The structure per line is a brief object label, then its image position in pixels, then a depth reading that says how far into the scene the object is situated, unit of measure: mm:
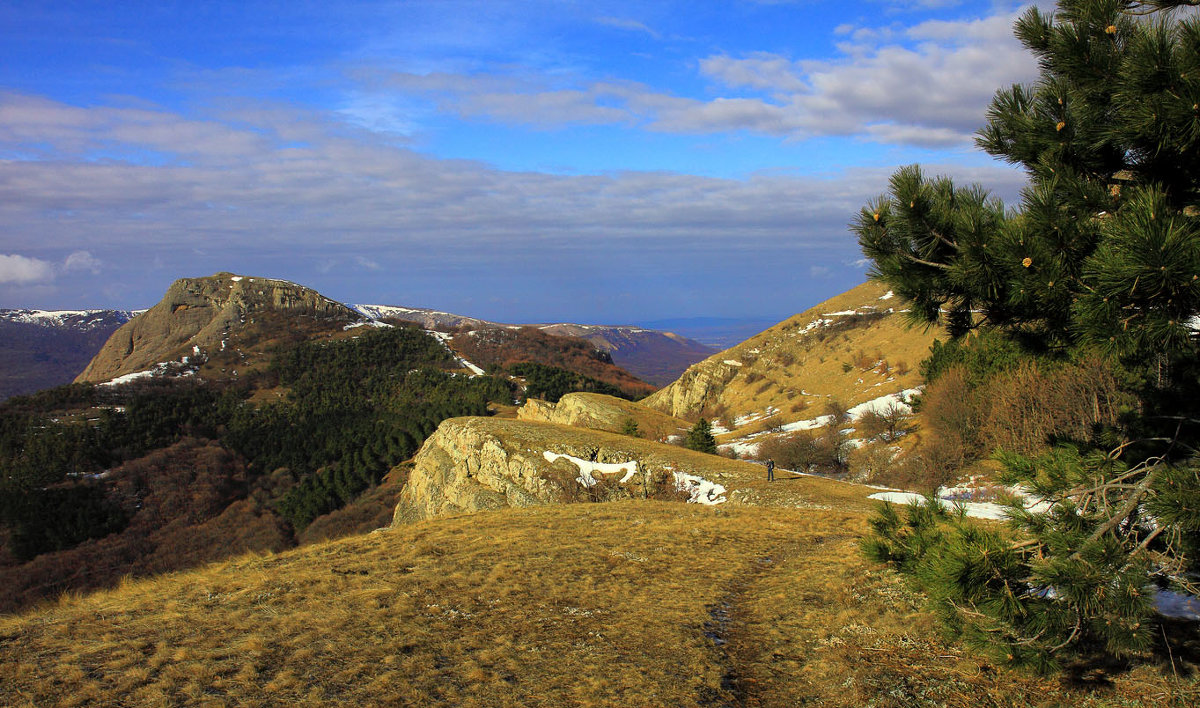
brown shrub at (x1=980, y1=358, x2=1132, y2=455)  19922
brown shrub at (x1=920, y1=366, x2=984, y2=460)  24656
